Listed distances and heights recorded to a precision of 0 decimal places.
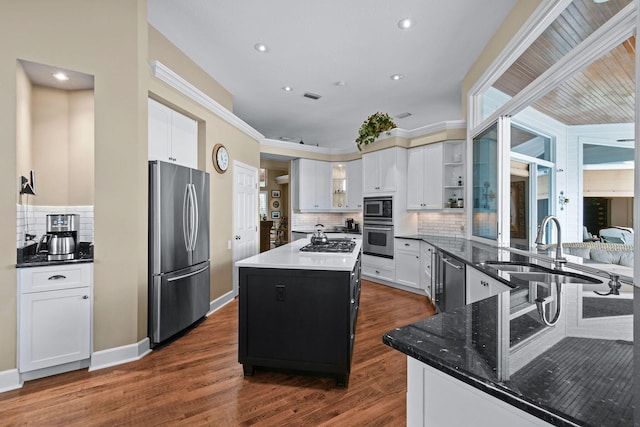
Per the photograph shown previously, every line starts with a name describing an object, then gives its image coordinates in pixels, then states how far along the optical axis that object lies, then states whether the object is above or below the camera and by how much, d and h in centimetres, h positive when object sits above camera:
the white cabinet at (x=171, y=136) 308 +86
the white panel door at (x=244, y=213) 449 +0
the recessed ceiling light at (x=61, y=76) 246 +115
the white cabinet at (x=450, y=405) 61 -44
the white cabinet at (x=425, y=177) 467 +58
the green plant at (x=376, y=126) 505 +148
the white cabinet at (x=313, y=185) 638 +60
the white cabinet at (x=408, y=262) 469 -79
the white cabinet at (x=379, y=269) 508 -98
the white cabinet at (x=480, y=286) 203 -56
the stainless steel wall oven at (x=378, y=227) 511 -25
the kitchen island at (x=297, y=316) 222 -78
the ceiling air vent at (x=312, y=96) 479 +190
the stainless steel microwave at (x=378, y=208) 510 +9
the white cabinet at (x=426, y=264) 412 -75
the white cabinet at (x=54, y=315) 224 -79
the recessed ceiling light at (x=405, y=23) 298 +192
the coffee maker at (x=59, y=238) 244 -21
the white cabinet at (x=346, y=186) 632 +59
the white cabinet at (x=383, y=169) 504 +77
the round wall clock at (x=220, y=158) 391 +74
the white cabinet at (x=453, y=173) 456 +61
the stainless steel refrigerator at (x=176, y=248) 280 -36
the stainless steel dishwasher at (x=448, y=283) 287 -75
